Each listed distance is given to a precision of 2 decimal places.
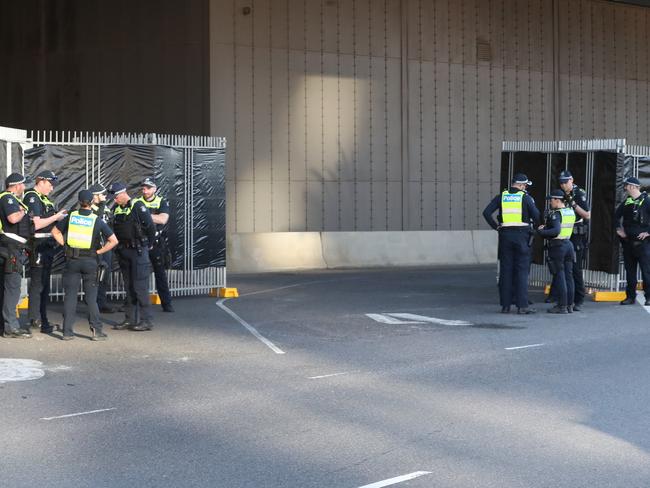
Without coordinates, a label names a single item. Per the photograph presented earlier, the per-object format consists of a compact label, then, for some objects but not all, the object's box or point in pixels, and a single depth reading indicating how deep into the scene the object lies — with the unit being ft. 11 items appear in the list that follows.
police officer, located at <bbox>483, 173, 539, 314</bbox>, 55.98
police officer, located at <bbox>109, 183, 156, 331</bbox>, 48.70
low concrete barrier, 87.35
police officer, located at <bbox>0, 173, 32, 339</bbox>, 45.85
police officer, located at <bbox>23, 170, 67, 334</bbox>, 47.37
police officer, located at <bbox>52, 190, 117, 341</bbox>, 45.50
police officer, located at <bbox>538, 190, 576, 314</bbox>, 56.08
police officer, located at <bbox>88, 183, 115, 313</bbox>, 49.90
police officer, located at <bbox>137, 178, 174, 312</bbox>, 56.29
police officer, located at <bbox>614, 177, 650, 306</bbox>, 59.93
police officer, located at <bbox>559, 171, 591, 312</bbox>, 58.44
